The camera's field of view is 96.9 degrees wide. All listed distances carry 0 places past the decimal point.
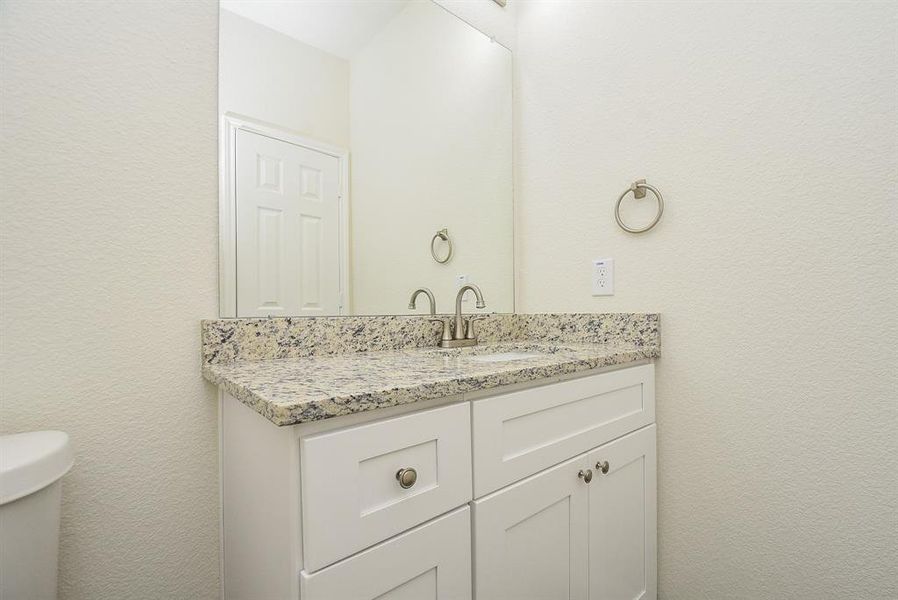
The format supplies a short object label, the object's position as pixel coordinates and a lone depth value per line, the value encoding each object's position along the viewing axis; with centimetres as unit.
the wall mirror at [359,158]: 95
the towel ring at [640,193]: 116
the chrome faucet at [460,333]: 126
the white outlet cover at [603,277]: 128
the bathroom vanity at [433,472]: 54
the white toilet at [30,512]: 54
